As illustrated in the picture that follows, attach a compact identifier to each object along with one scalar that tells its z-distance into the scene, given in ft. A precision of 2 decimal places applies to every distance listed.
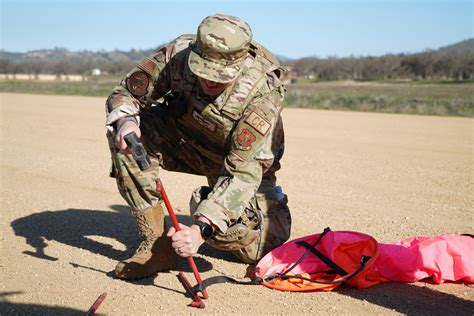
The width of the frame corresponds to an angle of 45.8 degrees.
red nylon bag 11.75
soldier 10.48
